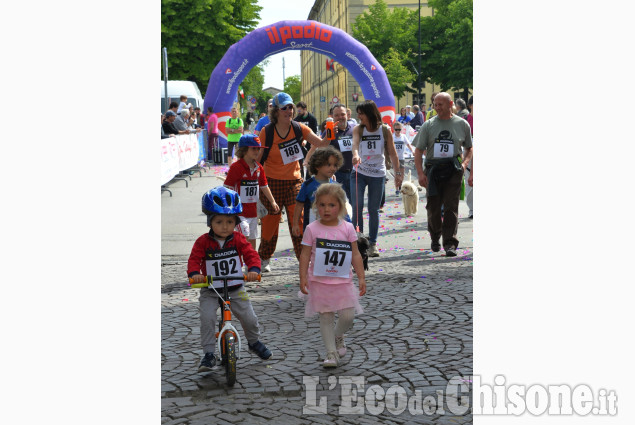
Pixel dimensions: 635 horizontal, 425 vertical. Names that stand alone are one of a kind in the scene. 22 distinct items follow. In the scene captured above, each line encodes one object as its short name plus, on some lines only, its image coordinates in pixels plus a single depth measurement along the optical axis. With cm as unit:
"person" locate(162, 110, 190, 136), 2117
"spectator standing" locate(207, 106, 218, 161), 2681
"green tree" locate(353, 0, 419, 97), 5706
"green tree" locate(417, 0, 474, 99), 5694
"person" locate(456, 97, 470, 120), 1316
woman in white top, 943
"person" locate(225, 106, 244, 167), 2309
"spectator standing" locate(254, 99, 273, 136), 1274
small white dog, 1336
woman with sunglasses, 846
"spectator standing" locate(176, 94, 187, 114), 2439
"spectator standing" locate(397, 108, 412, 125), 2815
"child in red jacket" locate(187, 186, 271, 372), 502
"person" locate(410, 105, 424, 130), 2719
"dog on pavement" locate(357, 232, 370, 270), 587
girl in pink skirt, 531
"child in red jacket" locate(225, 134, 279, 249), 791
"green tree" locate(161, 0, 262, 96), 4403
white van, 3238
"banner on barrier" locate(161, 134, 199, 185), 1808
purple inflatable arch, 2539
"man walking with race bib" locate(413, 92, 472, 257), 951
